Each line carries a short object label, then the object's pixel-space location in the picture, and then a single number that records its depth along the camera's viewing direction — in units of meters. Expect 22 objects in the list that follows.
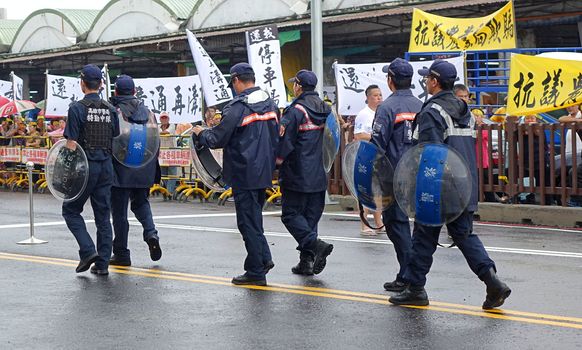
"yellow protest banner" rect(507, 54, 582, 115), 16.66
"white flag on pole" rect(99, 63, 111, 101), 23.05
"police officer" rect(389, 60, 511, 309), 8.79
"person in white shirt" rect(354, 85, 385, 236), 14.21
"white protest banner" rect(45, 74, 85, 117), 24.81
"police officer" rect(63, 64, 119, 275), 11.02
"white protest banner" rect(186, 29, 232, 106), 19.72
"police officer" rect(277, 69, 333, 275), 10.84
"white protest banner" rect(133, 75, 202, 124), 21.88
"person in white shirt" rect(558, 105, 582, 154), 16.53
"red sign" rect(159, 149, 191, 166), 22.66
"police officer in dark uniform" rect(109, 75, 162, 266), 11.70
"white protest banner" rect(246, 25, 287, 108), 19.62
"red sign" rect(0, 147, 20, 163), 26.88
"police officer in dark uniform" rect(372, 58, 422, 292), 9.73
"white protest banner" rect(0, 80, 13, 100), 27.74
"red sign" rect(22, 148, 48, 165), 25.94
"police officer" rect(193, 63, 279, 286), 10.23
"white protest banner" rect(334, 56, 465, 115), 19.50
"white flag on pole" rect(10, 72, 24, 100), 27.05
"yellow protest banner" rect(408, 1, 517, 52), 20.11
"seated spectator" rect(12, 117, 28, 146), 27.12
